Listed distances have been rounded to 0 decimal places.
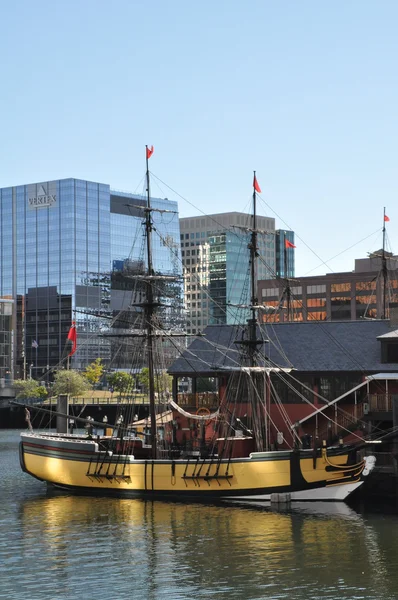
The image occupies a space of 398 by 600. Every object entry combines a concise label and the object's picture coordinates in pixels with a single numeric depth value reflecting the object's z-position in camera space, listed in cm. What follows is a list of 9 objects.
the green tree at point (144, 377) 17632
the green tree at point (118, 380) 18480
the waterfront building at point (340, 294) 18388
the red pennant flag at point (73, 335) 6878
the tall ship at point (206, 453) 5469
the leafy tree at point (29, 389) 18950
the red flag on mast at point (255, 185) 6719
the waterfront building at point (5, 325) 18388
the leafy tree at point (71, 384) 18125
